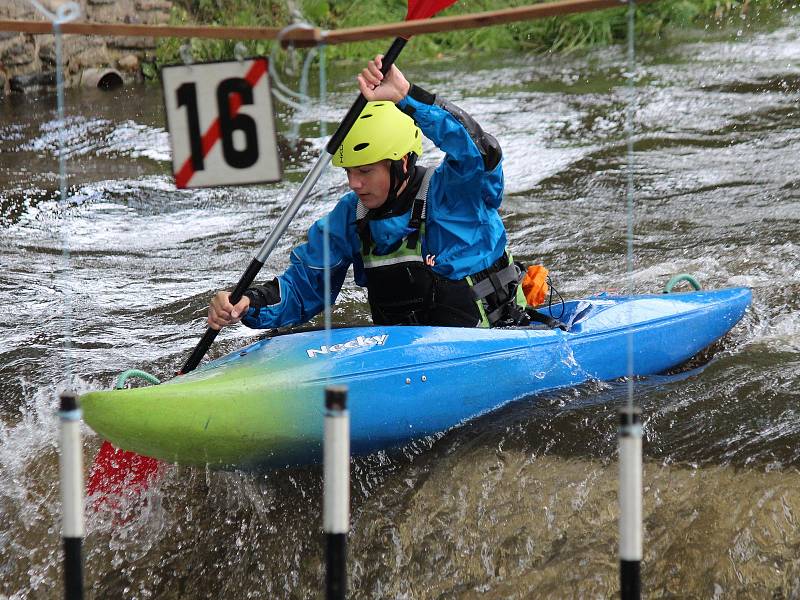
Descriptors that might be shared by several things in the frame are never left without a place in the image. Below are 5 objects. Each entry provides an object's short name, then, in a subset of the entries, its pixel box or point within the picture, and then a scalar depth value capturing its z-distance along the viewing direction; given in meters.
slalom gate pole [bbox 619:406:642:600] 7.51
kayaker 8.85
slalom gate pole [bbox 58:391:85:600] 7.57
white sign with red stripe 8.08
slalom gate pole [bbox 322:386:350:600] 7.49
